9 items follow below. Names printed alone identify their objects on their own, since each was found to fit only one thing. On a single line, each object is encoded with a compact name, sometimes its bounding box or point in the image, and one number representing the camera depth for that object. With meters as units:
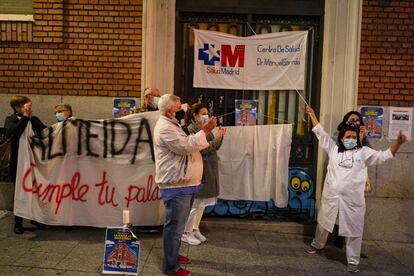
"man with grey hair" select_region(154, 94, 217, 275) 4.36
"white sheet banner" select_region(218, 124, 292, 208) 6.55
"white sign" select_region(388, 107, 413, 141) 6.42
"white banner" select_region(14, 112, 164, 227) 5.84
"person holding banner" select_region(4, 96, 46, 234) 5.71
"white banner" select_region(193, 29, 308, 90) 6.65
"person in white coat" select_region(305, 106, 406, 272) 5.11
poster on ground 4.17
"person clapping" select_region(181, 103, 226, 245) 5.44
